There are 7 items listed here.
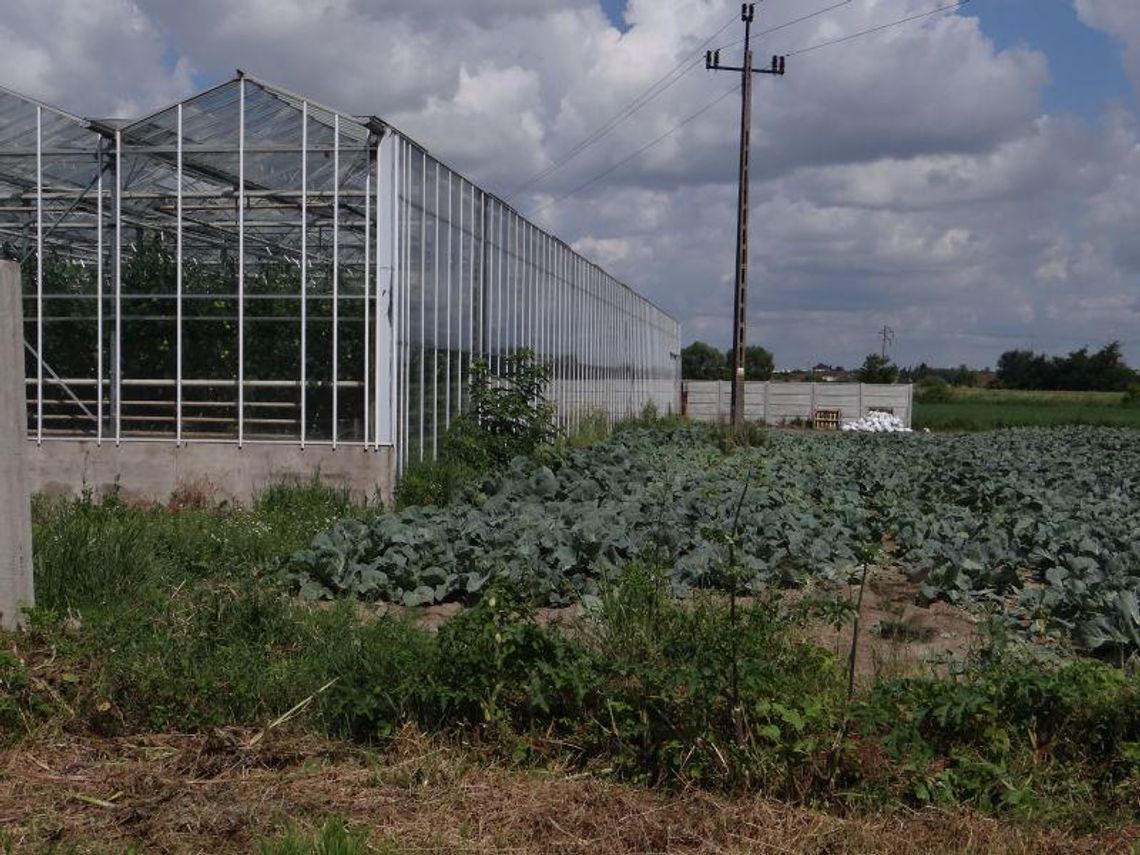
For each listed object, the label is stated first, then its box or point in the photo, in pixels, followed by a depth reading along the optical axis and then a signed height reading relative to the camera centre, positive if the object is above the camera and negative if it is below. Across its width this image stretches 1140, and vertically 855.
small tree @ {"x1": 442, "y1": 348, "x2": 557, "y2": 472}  17.36 -0.86
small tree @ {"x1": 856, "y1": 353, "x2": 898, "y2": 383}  75.31 -0.14
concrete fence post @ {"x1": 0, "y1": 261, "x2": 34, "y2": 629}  7.62 -0.69
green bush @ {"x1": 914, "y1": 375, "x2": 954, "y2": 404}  82.94 -1.52
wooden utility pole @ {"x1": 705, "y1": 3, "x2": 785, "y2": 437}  32.31 +3.43
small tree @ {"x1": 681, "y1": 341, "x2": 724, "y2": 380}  99.60 +0.36
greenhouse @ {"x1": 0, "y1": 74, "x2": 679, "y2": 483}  15.49 +1.02
